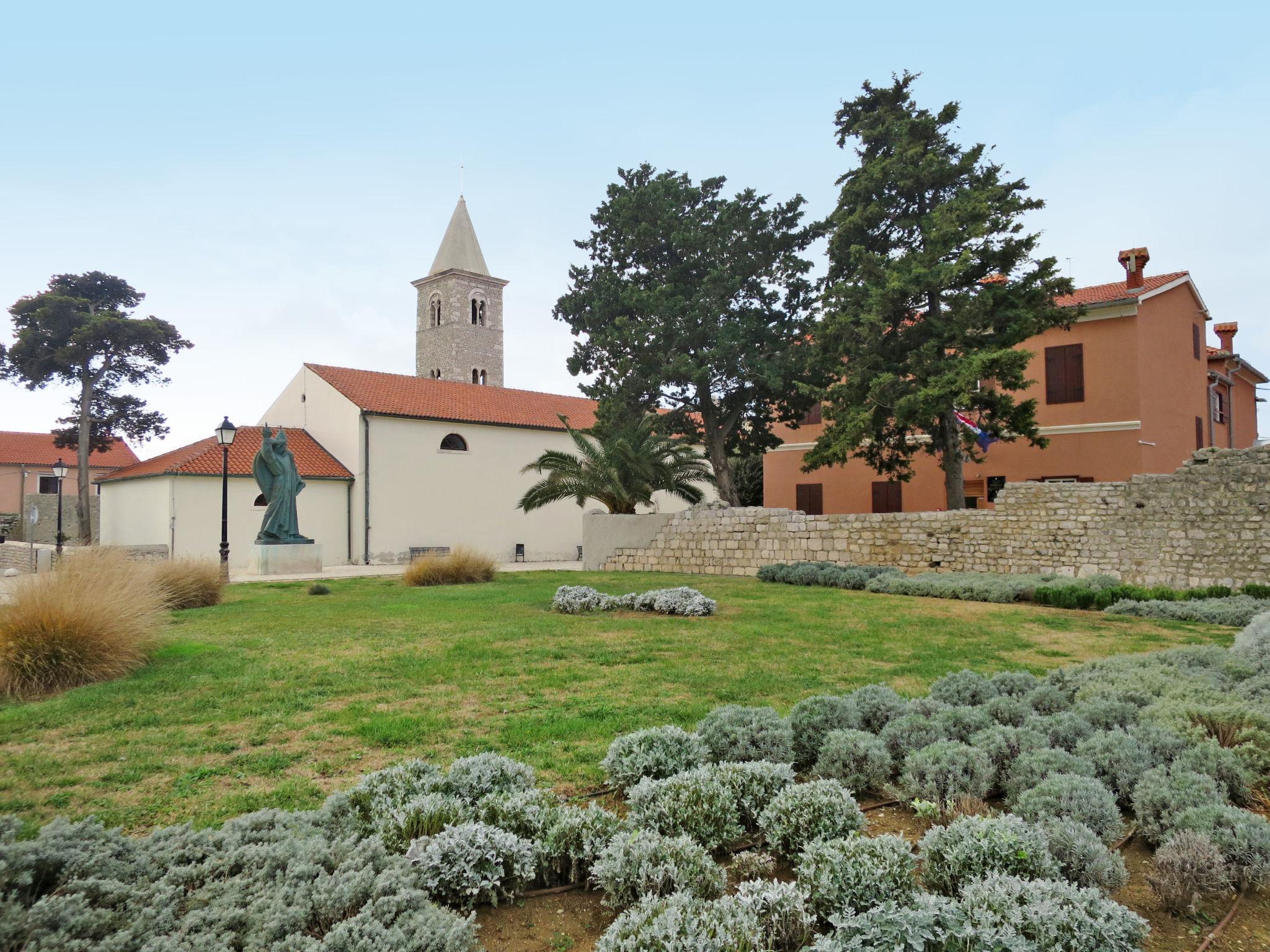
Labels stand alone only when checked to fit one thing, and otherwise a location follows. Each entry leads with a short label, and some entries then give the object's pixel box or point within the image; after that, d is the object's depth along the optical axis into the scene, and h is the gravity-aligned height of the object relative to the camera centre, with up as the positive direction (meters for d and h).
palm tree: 22.14 +1.12
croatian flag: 20.00 +1.89
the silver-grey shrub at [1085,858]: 2.86 -1.32
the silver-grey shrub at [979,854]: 2.83 -1.28
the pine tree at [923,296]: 18.58 +5.31
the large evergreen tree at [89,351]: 35.81 +7.78
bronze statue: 20.44 +0.70
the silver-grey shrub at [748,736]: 4.23 -1.27
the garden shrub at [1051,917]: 2.38 -1.30
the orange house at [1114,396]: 21.14 +3.09
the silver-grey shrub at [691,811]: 3.27 -1.30
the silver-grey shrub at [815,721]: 4.45 -1.26
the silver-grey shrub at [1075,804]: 3.26 -1.27
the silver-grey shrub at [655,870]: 2.76 -1.30
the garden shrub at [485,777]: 3.57 -1.25
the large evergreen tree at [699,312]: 23.22 +6.08
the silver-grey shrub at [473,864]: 2.81 -1.30
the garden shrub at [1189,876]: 2.82 -1.37
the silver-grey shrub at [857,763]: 3.96 -1.31
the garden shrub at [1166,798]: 3.38 -1.30
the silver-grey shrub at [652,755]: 3.98 -1.29
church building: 25.56 +1.26
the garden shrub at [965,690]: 5.11 -1.22
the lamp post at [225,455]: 18.45 +1.42
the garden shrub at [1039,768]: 3.69 -1.26
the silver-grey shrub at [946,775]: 3.70 -1.30
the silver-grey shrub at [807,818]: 3.21 -1.30
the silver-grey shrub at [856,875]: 2.67 -1.29
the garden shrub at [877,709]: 4.75 -1.24
